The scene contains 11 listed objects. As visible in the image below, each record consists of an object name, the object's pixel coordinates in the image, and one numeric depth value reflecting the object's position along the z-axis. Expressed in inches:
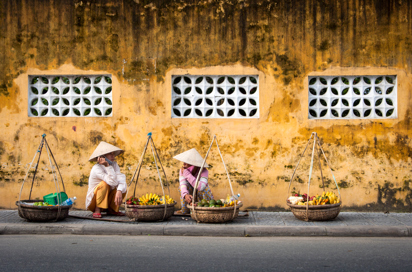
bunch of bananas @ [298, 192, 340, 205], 279.3
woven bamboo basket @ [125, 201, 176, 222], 270.9
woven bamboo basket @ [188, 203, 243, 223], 265.1
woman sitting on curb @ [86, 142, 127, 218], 292.5
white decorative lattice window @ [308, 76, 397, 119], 333.1
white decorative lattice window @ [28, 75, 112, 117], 340.5
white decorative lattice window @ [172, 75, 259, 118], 336.8
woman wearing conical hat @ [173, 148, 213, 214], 290.4
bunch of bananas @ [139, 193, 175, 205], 281.9
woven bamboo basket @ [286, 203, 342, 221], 272.1
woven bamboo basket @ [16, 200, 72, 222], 268.8
